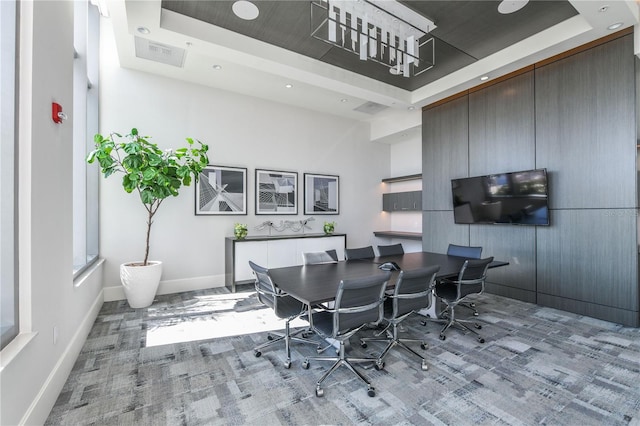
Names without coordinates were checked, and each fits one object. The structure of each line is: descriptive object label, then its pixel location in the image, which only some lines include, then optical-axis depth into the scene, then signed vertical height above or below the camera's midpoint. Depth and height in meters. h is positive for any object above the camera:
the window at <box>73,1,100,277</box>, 3.51 +1.15
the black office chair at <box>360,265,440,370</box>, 2.56 -0.76
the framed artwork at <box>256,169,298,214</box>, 5.80 +0.45
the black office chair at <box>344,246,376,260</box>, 4.00 -0.55
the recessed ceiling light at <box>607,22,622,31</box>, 3.37 +2.14
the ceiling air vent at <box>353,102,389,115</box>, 6.11 +2.26
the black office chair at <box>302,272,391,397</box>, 2.20 -0.79
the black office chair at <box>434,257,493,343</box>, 3.15 -0.84
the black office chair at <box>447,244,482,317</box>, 4.03 -0.58
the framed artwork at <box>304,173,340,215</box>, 6.39 +0.44
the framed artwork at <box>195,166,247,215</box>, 5.25 +0.43
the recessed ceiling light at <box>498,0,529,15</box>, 3.28 +2.34
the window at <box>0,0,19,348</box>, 1.65 +0.23
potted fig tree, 3.86 +0.53
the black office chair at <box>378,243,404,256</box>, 4.46 -0.56
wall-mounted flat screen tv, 4.20 +0.22
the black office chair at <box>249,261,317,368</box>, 2.67 -0.88
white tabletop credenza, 5.07 -0.68
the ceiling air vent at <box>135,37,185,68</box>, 4.03 +2.33
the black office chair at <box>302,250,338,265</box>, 3.71 -0.57
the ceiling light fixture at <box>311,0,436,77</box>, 3.09 +2.21
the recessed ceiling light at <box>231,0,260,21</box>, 3.28 +2.35
